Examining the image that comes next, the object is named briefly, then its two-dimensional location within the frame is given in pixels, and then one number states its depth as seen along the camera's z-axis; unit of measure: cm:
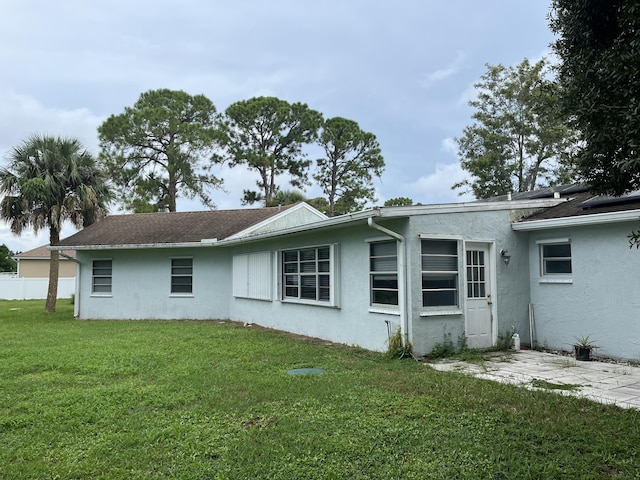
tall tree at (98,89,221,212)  2633
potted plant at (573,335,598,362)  768
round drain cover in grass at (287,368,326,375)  667
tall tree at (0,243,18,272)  4447
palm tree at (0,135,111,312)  1630
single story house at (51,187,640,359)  770
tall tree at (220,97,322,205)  2898
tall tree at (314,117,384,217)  3092
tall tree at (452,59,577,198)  2359
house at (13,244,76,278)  3098
